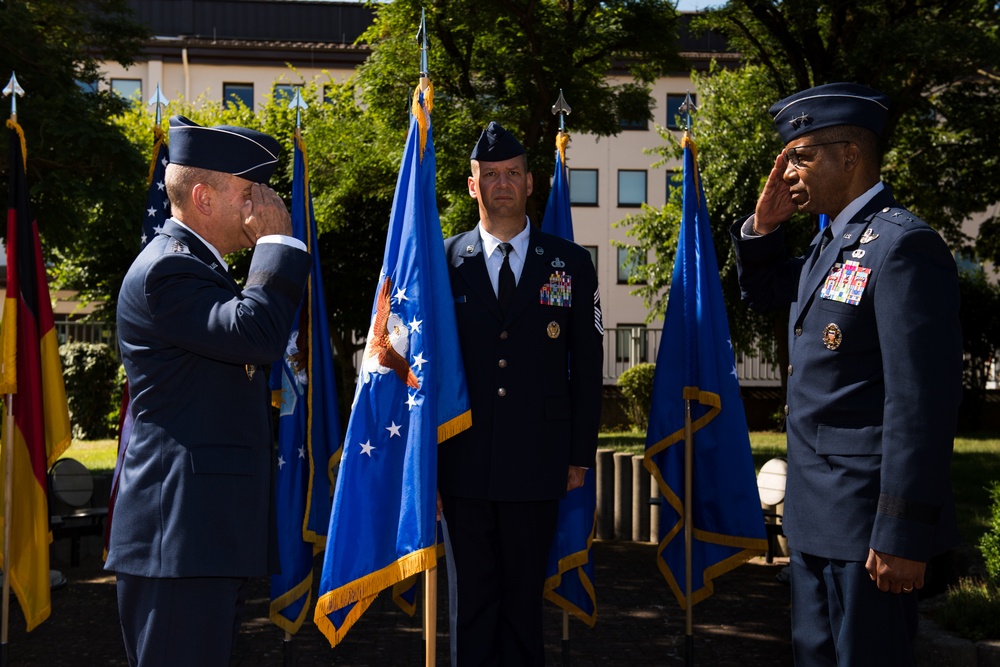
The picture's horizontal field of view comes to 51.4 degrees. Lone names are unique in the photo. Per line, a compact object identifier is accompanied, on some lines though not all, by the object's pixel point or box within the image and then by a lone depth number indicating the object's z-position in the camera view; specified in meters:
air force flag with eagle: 4.23
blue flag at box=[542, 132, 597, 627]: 5.37
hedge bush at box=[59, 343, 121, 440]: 20.94
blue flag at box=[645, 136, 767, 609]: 5.73
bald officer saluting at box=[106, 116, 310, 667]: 2.95
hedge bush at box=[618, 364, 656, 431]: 20.17
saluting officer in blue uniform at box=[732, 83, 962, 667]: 3.00
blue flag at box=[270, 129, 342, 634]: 5.36
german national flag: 5.82
